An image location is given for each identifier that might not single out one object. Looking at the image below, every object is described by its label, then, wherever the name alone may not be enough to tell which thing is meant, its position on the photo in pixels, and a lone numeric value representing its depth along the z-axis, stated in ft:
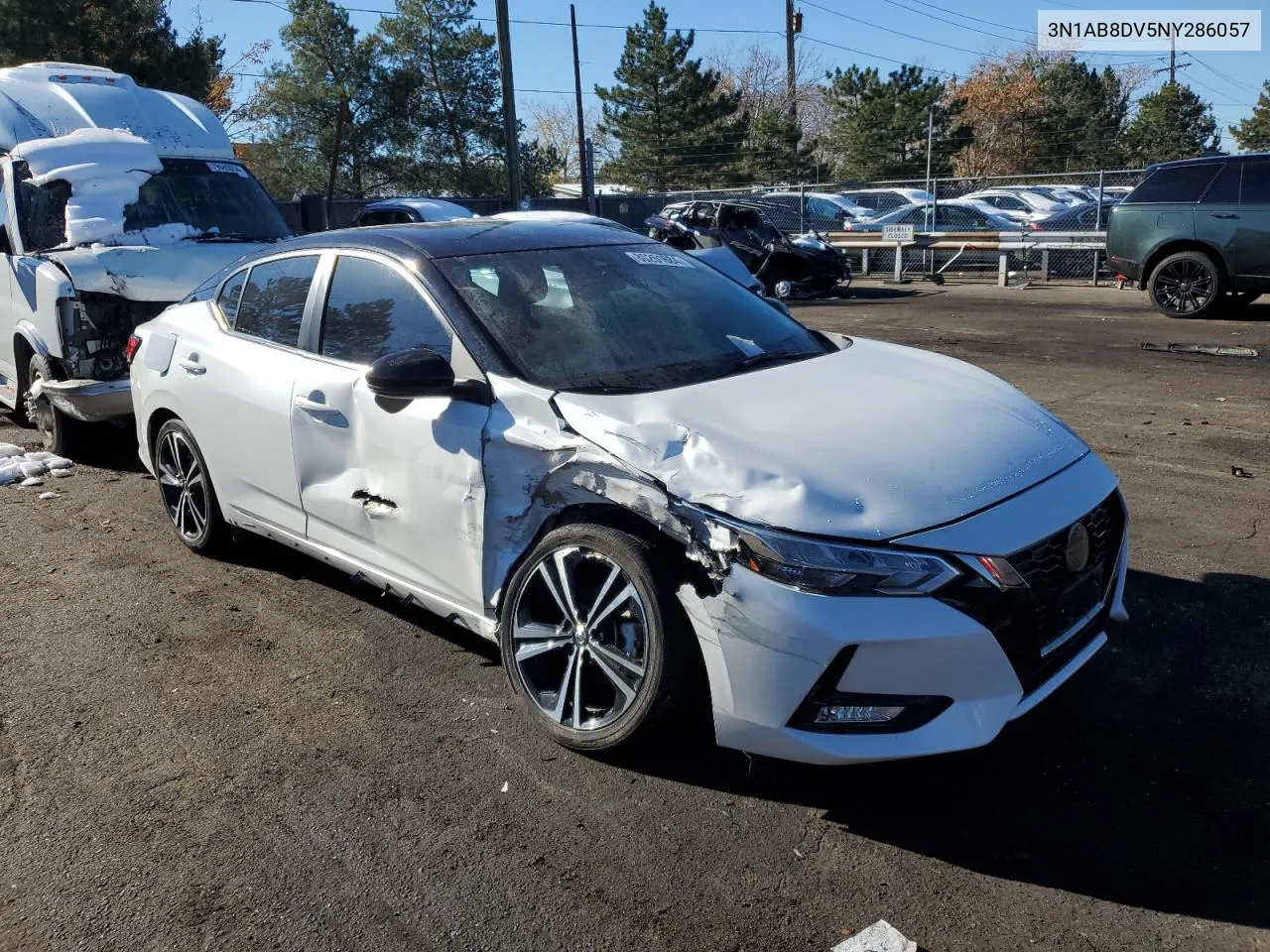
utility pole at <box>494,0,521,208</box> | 76.48
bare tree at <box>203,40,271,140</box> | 124.36
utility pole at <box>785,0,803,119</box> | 154.61
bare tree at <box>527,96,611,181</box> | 253.65
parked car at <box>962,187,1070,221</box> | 79.30
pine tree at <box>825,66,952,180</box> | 141.59
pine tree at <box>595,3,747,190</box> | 147.54
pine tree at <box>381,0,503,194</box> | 118.11
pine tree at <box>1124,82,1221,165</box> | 142.72
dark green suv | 40.65
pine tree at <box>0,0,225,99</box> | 79.20
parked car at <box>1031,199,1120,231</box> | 67.26
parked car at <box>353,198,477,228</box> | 54.65
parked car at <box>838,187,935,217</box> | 83.66
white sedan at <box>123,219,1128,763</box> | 9.48
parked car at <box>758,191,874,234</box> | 82.69
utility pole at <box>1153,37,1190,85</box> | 172.86
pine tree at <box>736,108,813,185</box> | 146.20
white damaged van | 23.36
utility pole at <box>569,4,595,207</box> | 136.12
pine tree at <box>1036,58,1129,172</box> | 147.64
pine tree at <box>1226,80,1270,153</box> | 155.33
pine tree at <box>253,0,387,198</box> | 112.98
